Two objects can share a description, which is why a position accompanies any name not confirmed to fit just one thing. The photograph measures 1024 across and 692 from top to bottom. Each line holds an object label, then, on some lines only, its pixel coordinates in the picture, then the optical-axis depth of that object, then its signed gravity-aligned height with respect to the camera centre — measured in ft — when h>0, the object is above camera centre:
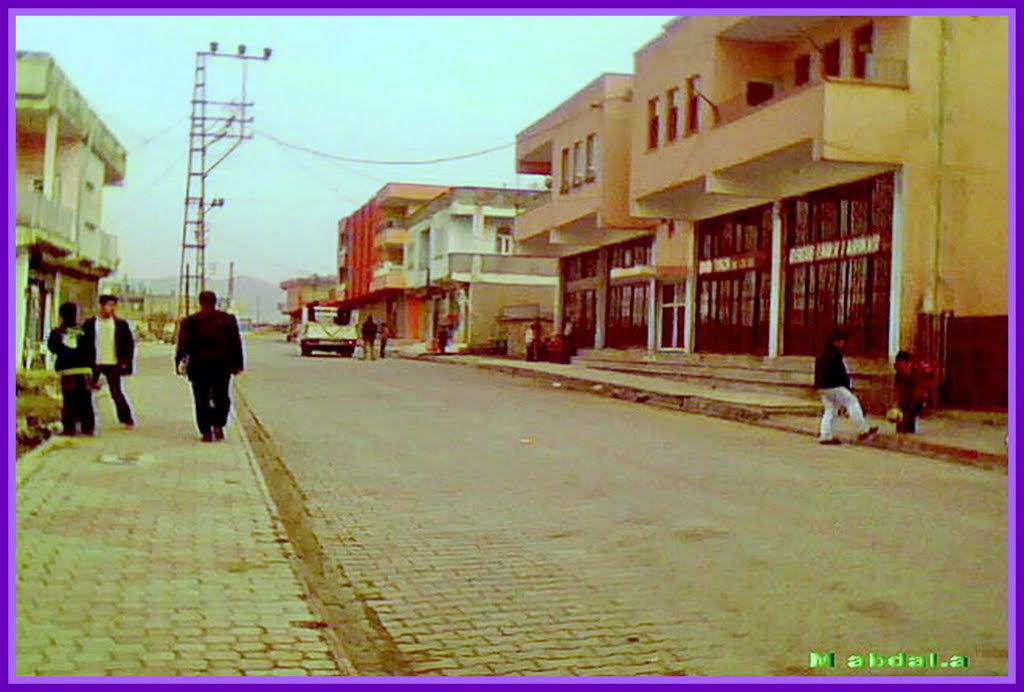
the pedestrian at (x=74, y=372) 30.81 -1.56
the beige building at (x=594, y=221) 95.61 +10.25
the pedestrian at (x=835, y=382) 43.57 -1.46
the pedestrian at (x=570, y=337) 114.11 -0.20
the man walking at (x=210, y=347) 35.37 -0.73
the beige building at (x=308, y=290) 292.61 +9.58
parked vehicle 137.90 -0.98
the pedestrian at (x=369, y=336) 128.88 -0.83
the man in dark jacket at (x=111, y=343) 35.29 -0.73
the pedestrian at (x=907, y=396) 46.26 -1.98
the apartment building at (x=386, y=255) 202.18 +14.28
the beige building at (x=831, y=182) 55.52 +9.41
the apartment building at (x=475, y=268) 162.50 +9.27
